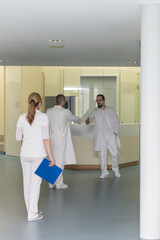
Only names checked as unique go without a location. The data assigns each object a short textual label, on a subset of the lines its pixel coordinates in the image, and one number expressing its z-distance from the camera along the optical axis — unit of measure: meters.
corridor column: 4.02
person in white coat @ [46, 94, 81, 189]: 6.79
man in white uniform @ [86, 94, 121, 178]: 7.83
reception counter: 9.12
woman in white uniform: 4.82
